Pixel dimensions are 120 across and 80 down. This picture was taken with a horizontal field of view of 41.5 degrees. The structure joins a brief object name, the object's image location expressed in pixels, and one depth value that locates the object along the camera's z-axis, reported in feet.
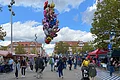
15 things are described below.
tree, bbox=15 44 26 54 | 250.00
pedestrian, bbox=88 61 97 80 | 27.20
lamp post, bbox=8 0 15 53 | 72.58
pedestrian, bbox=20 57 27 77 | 41.42
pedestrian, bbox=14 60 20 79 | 39.33
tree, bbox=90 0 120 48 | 69.73
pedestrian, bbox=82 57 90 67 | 30.62
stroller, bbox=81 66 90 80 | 26.76
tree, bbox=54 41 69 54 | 257.30
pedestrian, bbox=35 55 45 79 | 38.86
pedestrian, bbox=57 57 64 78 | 39.71
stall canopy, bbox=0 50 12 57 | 58.87
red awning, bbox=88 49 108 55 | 81.71
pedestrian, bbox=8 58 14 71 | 59.14
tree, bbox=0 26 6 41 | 79.89
